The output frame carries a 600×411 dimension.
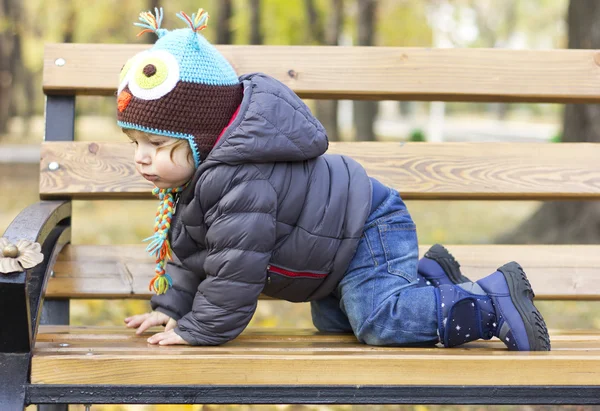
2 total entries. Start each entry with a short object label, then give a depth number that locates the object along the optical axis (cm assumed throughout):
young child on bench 209
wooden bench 266
